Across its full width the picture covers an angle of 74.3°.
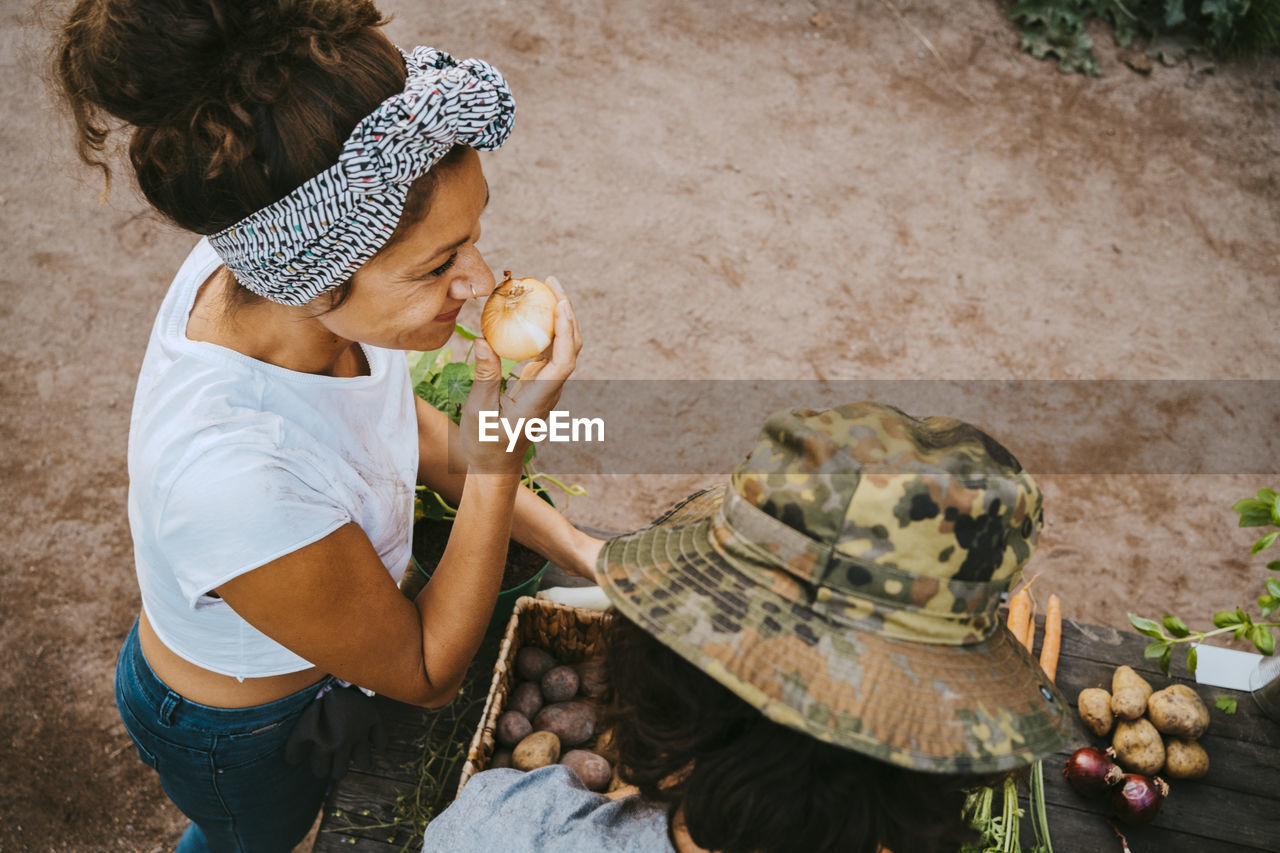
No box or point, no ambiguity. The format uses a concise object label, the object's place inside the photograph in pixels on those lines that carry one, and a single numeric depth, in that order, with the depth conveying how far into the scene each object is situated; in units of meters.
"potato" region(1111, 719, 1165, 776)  1.61
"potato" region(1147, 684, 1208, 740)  1.65
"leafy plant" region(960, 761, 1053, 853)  1.51
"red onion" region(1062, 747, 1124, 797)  1.58
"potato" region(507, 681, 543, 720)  1.57
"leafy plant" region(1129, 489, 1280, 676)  1.46
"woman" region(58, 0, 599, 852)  1.02
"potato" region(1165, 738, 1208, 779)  1.63
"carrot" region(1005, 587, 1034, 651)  1.80
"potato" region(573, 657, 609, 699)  1.65
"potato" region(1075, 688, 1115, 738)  1.69
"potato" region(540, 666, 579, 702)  1.61
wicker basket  1.48
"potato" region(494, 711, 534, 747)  1.51
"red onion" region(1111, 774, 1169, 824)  1.53
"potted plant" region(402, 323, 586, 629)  1.71
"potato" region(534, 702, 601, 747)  1.55
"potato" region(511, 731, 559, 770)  1.45
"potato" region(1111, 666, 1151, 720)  1.67
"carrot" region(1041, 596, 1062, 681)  1.80
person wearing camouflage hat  0.92
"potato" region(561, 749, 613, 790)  1.50
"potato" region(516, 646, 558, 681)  1.63
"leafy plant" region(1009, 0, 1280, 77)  4.82
